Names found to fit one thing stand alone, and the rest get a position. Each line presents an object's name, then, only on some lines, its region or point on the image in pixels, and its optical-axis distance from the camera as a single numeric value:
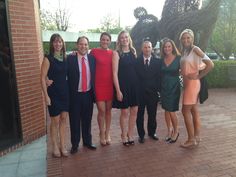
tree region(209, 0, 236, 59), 12.83
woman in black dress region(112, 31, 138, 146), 3.13
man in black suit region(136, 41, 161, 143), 3.31
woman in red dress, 3.14
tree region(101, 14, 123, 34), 28.25
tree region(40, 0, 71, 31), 22.56
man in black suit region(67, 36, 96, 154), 3.04
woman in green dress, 3.29
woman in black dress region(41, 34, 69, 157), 2.90
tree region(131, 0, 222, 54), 7.03
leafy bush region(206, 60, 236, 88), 7.49
